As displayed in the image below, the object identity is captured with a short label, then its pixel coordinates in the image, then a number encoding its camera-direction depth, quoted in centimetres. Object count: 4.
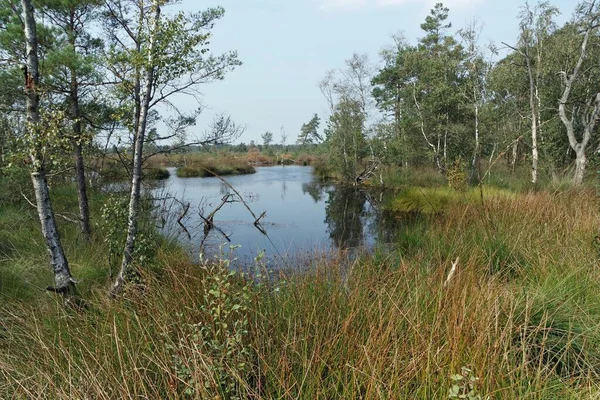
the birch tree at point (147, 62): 327
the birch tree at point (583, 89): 993
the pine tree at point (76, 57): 526
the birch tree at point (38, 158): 279
